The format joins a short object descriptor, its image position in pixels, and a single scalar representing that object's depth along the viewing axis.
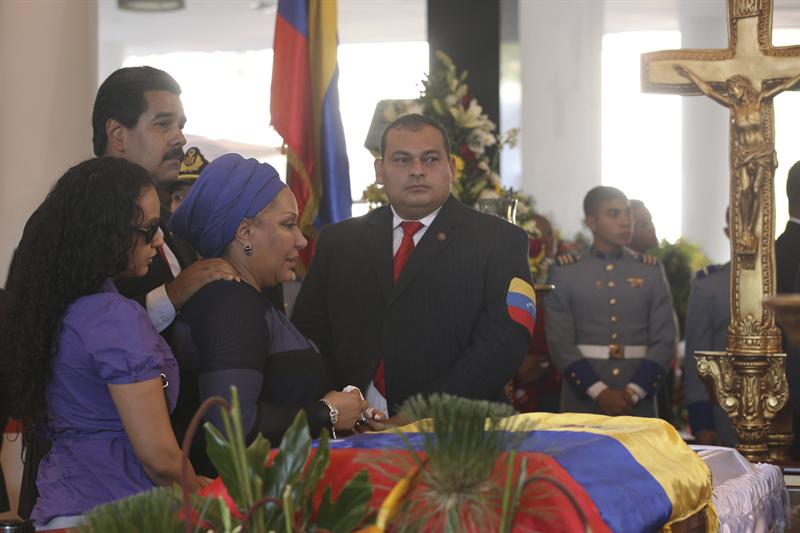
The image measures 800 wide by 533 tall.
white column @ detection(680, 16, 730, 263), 12.05
